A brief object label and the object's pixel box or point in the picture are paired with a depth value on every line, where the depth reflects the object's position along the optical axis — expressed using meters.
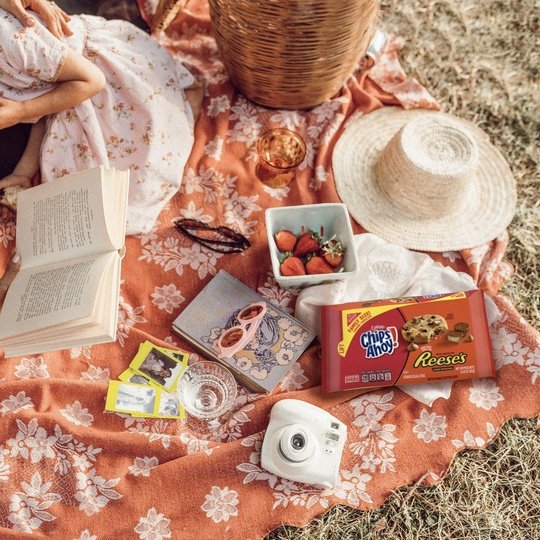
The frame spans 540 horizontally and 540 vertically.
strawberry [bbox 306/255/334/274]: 1.58
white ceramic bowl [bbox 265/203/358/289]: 1.56
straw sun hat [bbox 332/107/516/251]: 1.65
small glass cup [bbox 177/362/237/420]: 1.53
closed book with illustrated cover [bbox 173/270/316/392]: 1.54
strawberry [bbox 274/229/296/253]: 1.62
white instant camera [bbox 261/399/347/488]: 1.38
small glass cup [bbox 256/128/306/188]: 1.80
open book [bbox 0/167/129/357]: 1.33
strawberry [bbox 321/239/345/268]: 1.58
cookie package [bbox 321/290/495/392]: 1.49
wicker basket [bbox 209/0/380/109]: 1.54
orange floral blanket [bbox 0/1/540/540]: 1.39
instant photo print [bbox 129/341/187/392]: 1.53
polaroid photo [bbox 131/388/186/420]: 1.49
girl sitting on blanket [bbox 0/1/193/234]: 1.54
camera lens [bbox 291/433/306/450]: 1.39
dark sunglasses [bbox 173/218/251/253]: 1.69
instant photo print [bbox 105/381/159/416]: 1.48
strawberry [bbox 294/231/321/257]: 1.60
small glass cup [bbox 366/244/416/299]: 1.63
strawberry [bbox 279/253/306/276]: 1.58
